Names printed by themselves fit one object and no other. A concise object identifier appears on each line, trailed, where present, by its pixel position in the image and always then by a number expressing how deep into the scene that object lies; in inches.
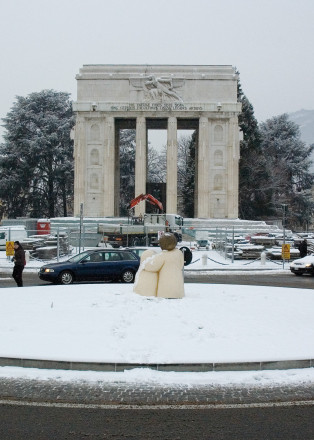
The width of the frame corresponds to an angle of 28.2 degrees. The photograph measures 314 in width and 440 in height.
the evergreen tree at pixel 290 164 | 3567.9
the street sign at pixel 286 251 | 1443.3
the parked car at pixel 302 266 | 1234.0
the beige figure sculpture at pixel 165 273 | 573.0
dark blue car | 963.3
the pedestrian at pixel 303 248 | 1488.7
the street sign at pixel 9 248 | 1389.0
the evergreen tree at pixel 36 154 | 3147.1
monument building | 2583.7
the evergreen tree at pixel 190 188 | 3472.0
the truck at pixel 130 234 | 1866.4
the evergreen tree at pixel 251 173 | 3321.9
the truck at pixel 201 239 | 1945.1
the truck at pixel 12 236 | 1753.2
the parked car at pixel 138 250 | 1354.6
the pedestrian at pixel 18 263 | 843.4
